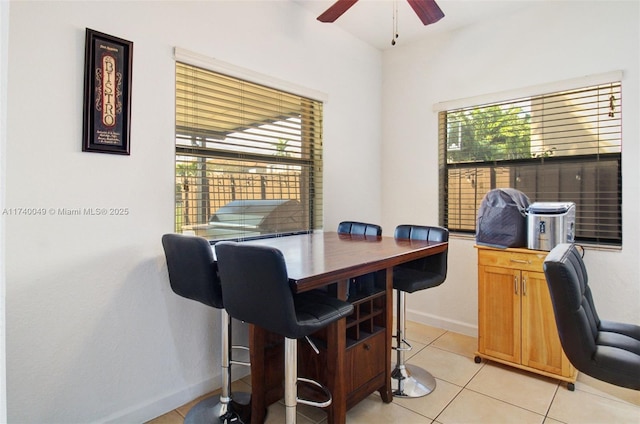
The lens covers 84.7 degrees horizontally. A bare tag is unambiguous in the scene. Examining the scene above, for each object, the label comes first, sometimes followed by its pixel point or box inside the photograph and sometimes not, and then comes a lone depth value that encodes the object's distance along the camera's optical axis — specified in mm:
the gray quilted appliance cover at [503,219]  2506
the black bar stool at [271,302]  1315
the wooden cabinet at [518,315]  2369
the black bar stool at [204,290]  1674
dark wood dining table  1534
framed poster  1764
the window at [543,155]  2602
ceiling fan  2141
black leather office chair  1406
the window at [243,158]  2229
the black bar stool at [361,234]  2094
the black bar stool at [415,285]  2232
